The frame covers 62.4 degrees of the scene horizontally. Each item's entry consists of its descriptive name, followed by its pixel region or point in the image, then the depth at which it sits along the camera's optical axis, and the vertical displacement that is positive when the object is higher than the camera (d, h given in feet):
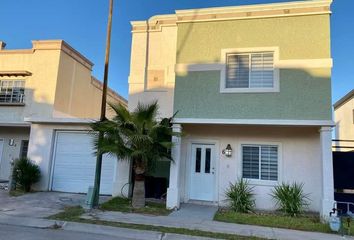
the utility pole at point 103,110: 32.48 +5.90
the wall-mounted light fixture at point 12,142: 55.36 +2.63
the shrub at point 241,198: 33.30 -3.34
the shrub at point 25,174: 39.45 -2.27
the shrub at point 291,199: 31.83 -3.03
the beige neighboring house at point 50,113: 41.81 +8.08
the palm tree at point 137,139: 31.37 +2.57
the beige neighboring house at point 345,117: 65.42 +13.32
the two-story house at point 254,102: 32.45 +7.58
